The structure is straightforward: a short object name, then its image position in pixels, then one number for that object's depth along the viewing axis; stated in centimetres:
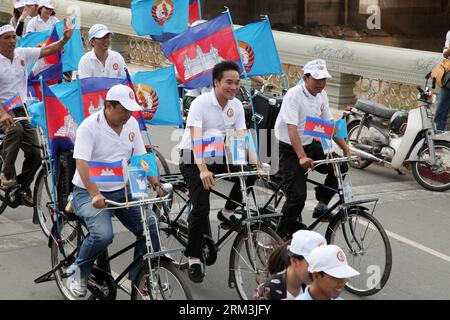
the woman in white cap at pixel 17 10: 1246
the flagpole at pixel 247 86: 850
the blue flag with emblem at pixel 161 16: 1053
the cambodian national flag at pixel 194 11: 1105
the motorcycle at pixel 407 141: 984
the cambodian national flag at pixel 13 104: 829
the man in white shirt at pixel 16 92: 811
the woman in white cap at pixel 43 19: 1195
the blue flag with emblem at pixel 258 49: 952
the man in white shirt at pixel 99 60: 877
